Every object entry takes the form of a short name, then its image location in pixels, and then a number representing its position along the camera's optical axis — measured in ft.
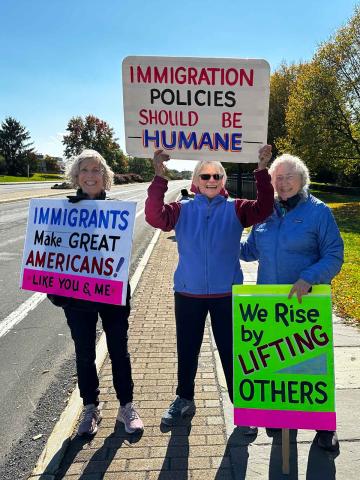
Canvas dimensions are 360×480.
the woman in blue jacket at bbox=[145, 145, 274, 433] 9.89
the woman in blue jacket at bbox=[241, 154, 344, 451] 9.08
